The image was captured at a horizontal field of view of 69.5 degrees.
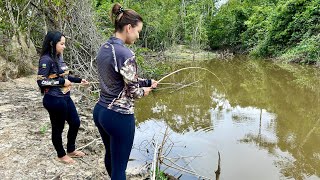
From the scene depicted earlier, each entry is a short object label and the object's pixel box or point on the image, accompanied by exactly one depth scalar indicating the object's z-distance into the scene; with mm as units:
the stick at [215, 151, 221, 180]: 3113
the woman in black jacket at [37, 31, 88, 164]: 2145
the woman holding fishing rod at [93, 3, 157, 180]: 1508
